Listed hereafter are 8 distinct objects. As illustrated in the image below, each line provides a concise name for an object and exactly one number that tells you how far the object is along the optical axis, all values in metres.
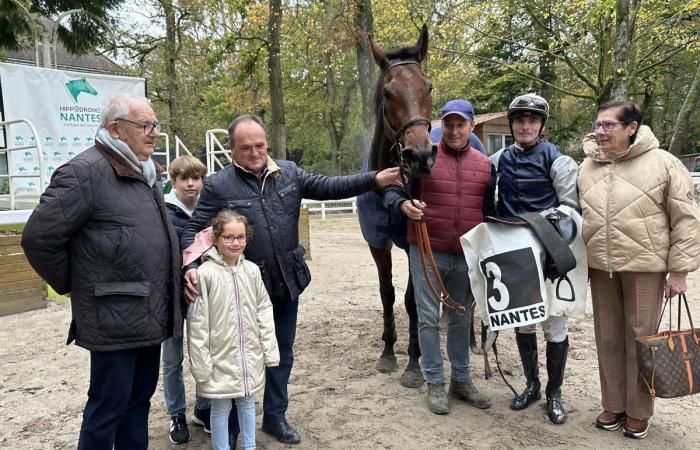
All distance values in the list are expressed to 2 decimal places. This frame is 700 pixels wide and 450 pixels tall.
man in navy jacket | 2.63
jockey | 2.96
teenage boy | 2.95
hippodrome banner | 7.44
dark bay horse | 2.87
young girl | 2.45
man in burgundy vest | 3.09
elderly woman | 2.72
